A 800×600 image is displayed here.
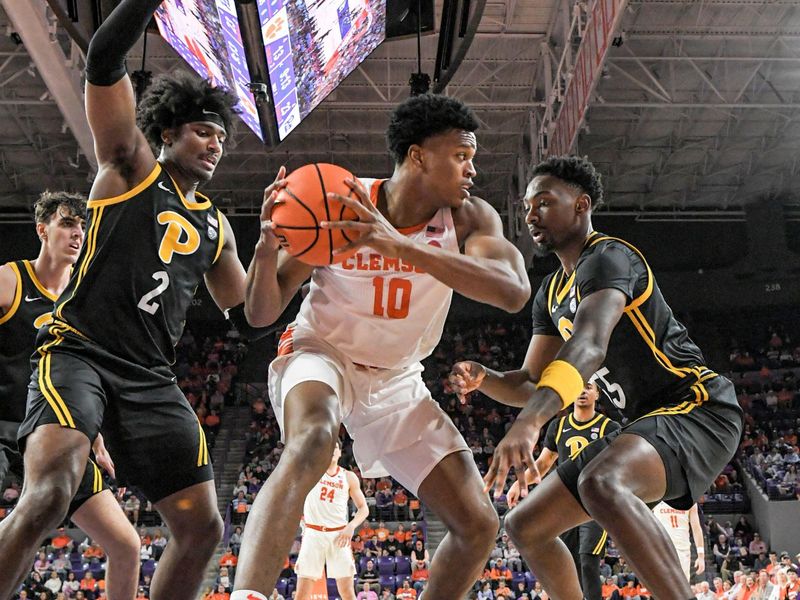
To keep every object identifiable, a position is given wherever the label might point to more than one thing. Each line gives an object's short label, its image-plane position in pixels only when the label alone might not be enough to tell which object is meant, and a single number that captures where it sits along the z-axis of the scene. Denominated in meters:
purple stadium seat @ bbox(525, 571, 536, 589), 14.69
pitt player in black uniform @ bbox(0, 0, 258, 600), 3.64
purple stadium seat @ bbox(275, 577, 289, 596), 14.05
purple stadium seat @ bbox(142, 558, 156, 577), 14.45
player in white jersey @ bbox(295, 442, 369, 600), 9.51
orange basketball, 3.62
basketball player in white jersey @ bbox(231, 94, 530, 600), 3.74
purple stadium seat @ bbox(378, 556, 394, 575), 14.95
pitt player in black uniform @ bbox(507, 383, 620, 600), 6.93
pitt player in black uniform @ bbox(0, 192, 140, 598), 4.73
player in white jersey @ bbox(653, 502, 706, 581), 10.28
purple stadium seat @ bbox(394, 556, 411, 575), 15.05
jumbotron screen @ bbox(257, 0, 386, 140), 6.96
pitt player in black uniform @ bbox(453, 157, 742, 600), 3.78
